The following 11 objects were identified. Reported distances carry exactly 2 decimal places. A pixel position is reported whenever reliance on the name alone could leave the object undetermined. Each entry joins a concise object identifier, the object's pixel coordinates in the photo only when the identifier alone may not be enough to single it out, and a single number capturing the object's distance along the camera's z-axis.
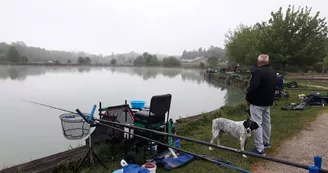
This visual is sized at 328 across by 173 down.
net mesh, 3.18
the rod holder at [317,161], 1.57
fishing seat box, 3.49
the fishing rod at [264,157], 1.52
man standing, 3.67
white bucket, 3.00
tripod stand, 3.16
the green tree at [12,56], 87.26
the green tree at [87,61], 103.10
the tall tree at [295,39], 13.80
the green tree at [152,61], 98.00
